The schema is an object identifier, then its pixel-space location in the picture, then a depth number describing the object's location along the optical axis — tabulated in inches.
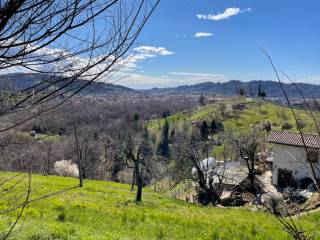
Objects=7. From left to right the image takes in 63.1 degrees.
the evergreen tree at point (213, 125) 3604.4
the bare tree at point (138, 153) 714.8
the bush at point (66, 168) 2253.1
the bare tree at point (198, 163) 938.9
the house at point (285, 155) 1038.9
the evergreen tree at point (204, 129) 3357.5
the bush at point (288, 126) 2968.1
